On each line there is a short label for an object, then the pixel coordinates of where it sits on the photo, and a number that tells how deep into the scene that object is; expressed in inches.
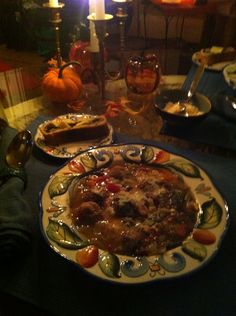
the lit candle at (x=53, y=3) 47.4
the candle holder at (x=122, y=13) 50.9
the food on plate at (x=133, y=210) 26.5
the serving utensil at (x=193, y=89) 44.3
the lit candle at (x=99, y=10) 42.3
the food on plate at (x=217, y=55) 54.6
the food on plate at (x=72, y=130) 39.6
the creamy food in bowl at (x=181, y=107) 41.4
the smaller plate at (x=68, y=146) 38.3
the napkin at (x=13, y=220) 25.8
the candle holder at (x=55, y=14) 47.6
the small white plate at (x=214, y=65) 52.9
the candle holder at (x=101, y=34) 43.5
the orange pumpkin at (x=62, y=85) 47.5
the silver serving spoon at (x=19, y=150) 34.7
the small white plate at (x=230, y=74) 44.0
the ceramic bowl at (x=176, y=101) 40.5
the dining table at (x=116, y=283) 23.6
